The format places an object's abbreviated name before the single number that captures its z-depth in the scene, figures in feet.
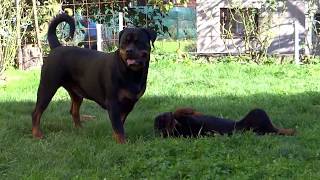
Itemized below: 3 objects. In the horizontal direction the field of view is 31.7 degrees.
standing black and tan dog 19.15
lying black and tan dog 20.21
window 46.57
